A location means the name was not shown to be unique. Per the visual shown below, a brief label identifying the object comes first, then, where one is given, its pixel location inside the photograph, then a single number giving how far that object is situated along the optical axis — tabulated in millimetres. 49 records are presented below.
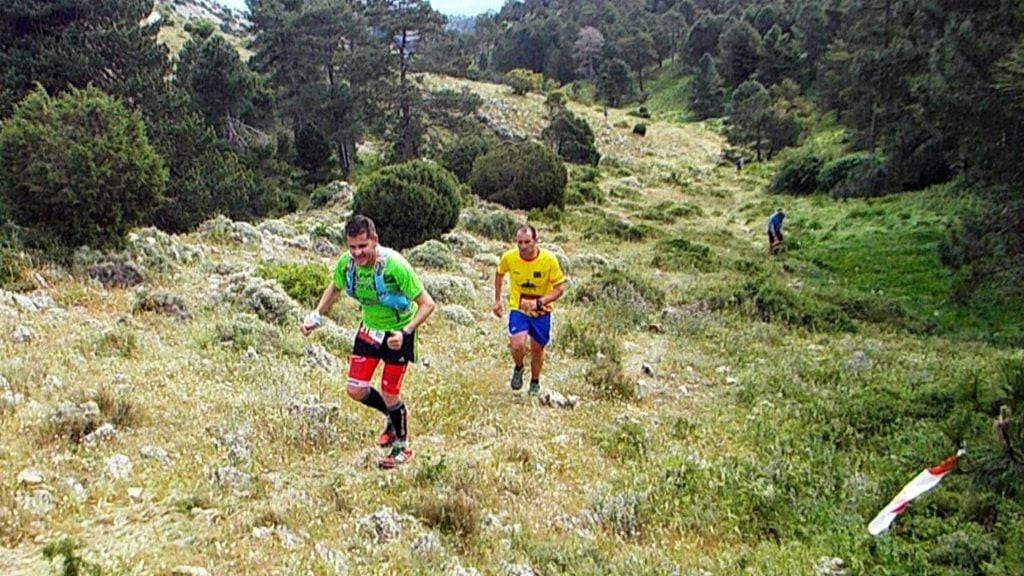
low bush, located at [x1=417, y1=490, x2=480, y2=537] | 5000
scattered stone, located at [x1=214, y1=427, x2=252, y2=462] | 5835
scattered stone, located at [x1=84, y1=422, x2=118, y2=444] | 5859
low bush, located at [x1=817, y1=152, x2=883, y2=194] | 29875
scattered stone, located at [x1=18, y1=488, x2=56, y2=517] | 4782
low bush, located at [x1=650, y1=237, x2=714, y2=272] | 17938
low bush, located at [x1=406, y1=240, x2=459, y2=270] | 15783
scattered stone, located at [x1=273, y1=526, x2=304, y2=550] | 4626
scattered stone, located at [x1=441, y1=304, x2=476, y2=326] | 11281
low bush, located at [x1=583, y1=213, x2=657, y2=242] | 22562
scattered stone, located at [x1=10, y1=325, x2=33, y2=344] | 8086
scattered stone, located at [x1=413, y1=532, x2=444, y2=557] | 4641
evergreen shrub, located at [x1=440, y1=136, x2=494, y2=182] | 32406
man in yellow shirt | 7824
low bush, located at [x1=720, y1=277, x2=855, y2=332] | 12680
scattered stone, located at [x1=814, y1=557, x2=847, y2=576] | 4375
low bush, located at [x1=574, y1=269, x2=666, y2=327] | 12234
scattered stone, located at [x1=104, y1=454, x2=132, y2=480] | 5379
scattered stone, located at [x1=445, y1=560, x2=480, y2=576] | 4426
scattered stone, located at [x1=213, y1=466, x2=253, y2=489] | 5405
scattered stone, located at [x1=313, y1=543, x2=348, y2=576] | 4375
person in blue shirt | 20625
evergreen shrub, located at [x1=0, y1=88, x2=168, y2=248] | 11078
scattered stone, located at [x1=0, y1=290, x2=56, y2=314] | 9164
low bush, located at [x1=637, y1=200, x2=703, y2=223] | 27656
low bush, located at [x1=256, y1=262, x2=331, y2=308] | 11570
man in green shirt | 5707
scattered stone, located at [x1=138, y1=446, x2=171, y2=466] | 5676
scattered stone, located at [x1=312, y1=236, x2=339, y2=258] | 16250
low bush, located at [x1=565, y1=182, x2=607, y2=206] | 29562
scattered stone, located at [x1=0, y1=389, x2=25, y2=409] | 6320
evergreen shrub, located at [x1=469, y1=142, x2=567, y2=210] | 27391
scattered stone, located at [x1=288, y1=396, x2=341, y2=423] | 6617
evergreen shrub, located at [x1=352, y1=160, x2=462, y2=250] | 18531
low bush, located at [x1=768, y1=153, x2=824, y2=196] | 32031
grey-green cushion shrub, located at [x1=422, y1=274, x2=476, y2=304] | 12695
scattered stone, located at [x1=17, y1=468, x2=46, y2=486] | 5117
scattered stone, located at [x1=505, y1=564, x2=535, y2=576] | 4453
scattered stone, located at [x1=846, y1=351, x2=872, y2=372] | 9180
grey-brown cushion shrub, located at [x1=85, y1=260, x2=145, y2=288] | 10930
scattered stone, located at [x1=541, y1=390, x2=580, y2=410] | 7910
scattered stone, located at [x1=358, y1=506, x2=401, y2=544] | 4840
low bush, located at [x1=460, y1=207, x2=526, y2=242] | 21078
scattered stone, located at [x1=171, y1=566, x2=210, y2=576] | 4250
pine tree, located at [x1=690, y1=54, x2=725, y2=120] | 66312
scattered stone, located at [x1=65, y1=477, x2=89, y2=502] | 5027
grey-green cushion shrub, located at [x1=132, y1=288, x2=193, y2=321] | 9758
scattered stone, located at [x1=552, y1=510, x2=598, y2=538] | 5074
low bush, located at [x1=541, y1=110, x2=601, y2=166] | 44031
